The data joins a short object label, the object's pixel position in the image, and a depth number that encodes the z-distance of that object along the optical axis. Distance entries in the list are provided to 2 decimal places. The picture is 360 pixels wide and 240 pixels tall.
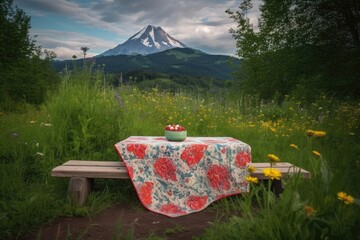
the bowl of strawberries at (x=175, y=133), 3.84
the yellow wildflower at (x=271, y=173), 2.02
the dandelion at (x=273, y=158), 2.10
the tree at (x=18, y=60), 21.44
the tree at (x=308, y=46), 14.12
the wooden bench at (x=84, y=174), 3.38
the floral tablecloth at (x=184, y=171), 3.57
